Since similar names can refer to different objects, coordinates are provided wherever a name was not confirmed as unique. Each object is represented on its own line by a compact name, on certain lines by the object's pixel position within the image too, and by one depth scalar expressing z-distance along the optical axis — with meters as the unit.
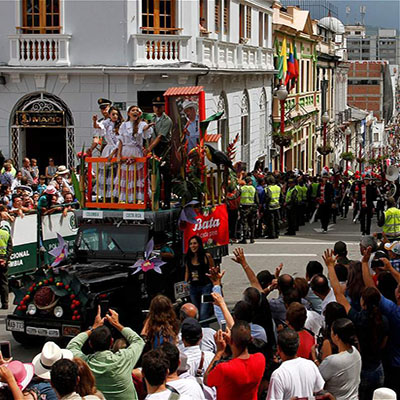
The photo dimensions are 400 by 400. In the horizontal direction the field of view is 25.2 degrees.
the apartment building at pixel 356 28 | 190.38
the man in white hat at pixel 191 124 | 16.03
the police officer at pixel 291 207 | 24.89
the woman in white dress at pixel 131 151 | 14.73
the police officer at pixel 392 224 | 17.22
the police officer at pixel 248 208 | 22.56
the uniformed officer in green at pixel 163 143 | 14.77
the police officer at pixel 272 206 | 23.55
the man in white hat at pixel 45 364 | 7.21
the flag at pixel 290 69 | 45.69
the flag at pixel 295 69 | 47.23
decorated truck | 12.44
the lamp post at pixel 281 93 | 32.88
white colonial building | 26.22
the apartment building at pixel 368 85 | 145.75
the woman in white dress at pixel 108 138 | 15.03
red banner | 14.97
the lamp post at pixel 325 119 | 46.23
